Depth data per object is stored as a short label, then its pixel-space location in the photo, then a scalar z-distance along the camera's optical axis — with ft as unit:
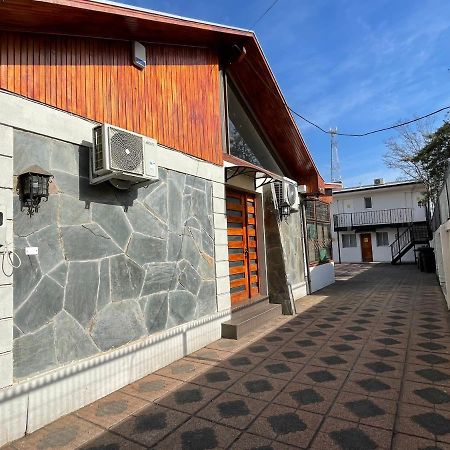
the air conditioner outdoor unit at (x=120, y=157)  11.51
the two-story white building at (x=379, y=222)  77.15
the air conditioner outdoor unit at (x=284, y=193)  24.86
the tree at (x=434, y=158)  53.16
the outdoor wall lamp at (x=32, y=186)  9.80
